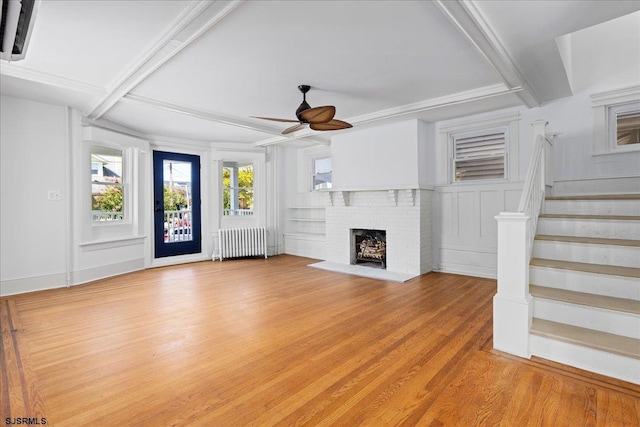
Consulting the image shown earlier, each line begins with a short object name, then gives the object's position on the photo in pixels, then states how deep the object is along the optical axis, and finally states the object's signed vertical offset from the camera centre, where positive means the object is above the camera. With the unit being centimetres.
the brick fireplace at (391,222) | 520 -27
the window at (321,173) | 719 +78
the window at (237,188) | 722 +45
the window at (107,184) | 519 +41
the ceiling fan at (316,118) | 348 +104
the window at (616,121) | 390 +106
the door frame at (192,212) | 620 -7
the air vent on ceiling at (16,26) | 202 +127
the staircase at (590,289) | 216 -67
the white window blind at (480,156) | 488 +79
